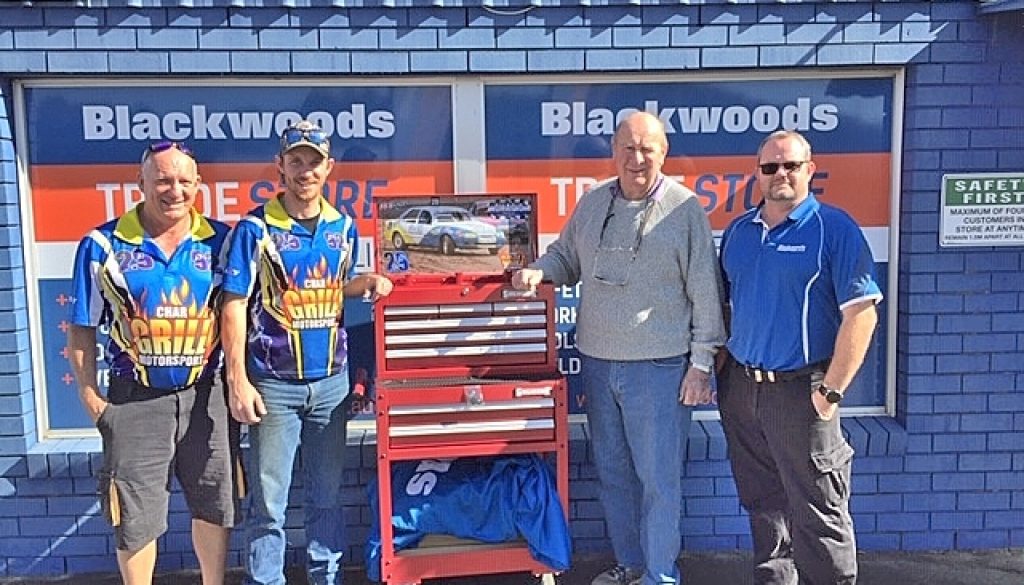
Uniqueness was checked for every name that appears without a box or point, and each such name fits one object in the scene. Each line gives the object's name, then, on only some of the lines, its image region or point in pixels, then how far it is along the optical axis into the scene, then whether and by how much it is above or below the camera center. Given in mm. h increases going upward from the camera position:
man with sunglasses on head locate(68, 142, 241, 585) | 3098 -400
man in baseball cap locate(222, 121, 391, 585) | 3234 -348
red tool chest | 3381 -532
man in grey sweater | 3375 -341
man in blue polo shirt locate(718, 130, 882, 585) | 3096 -388
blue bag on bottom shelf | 3465 -1036
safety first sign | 4027 +10
